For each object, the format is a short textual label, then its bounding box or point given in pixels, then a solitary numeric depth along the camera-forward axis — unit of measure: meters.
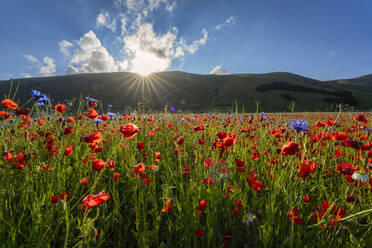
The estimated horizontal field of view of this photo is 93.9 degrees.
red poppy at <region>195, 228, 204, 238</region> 0.96
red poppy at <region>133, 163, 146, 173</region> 1.12
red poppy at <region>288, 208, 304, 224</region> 0.90
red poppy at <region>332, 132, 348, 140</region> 1.24
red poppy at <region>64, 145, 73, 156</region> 1.28
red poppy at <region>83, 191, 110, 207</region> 0.84
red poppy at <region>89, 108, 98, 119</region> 1.57
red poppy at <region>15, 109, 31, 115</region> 1.37
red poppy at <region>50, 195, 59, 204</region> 0.99
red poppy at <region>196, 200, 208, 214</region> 1.03
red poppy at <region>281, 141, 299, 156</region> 1.00
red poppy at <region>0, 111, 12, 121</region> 1.35
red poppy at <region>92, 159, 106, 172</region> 1.14
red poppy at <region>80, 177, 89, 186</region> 1.30
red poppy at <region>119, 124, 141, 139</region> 1.01
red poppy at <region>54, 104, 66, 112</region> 1.57
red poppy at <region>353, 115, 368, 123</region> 1.43
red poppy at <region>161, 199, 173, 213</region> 1.08
